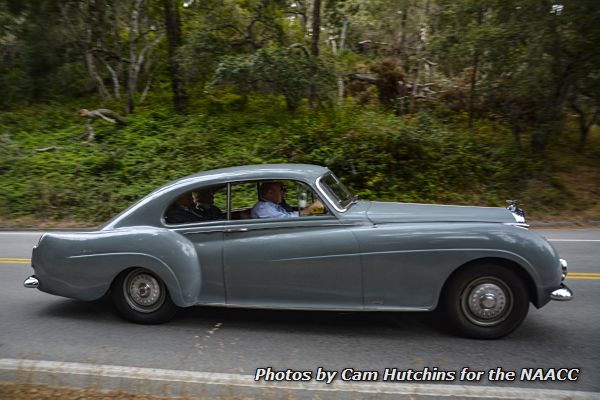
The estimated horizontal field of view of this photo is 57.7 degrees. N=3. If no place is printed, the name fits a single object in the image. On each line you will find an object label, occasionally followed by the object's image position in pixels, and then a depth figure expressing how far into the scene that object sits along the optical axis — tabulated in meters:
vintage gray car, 4.90
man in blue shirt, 5.39
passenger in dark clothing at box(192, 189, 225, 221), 5.56
